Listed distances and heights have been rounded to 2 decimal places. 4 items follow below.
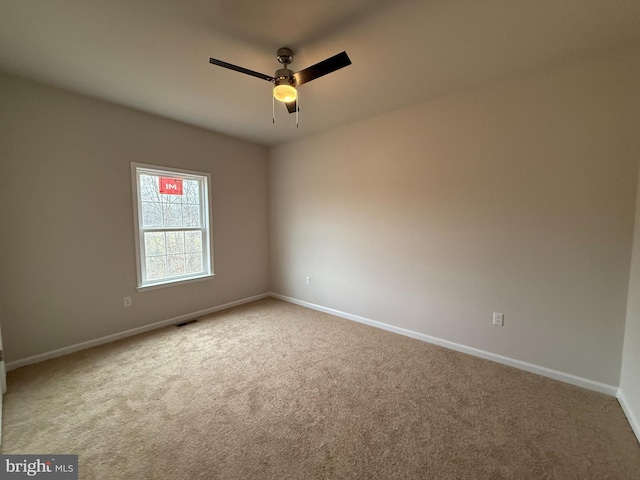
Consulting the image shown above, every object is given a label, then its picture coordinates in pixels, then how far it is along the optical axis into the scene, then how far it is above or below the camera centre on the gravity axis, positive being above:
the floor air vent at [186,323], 3.47 -1.41
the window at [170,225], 3.24 -0.09
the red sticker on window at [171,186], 3.45 +0.44
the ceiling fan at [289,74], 1.71 +1.01
